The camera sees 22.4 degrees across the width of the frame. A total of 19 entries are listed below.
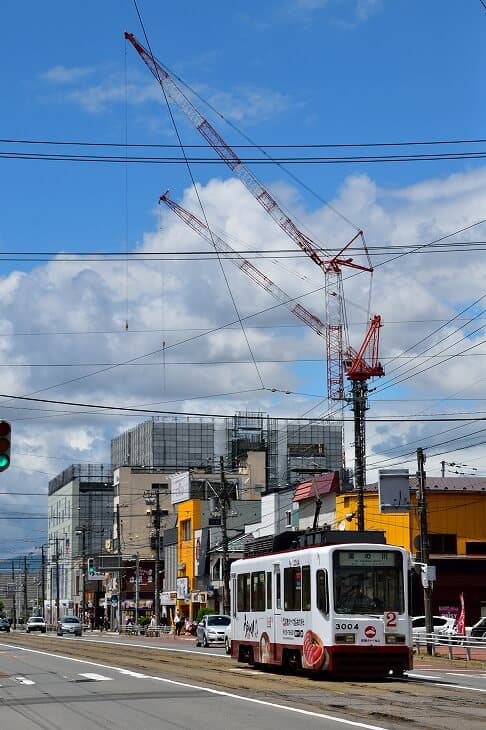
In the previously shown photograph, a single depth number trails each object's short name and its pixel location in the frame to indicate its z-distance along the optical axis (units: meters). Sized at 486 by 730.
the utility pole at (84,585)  122.92
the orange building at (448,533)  64.62
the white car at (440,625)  51.75
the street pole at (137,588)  96.20
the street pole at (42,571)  151.68
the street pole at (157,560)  85.12
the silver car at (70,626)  90.88
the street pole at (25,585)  163.68
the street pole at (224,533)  67.12
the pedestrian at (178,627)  82.38
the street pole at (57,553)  138.88
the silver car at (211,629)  58.72
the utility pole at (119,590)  101.12
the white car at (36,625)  114.44
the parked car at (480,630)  53.36
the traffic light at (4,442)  21.14
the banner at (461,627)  47.51
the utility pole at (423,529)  44.94
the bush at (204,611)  82.88
